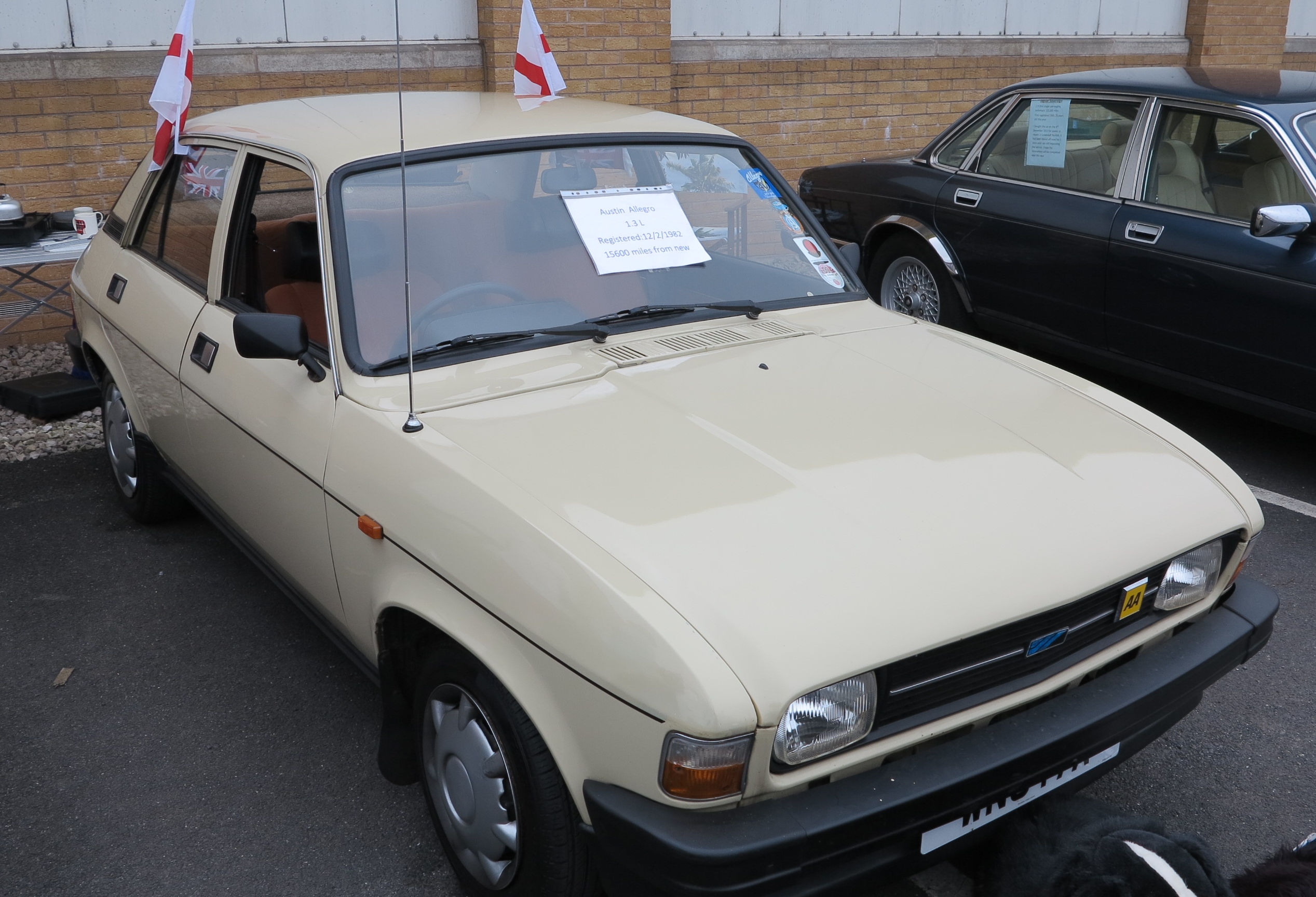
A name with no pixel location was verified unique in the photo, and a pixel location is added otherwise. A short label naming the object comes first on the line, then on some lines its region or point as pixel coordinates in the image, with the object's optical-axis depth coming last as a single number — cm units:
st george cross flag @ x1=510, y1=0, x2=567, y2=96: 441
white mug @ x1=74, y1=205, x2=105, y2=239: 593
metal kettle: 561
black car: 489
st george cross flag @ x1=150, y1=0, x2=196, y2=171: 397
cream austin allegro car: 203
